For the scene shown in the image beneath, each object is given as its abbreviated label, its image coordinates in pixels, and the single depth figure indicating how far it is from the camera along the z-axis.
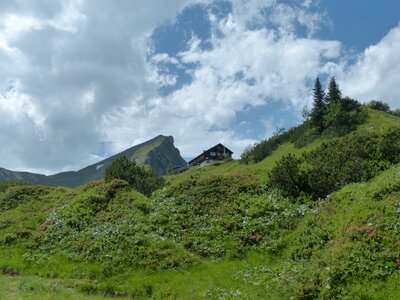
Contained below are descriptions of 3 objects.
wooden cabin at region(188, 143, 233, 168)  184.62
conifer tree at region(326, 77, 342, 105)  119.11
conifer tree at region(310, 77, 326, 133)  110.68
